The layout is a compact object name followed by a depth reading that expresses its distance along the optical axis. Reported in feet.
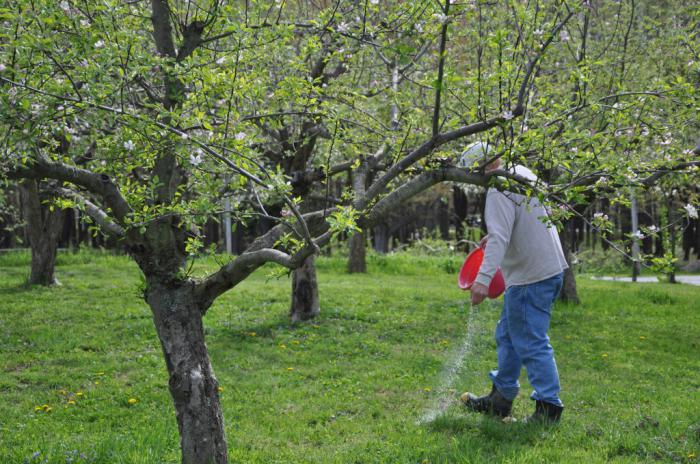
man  15.65
